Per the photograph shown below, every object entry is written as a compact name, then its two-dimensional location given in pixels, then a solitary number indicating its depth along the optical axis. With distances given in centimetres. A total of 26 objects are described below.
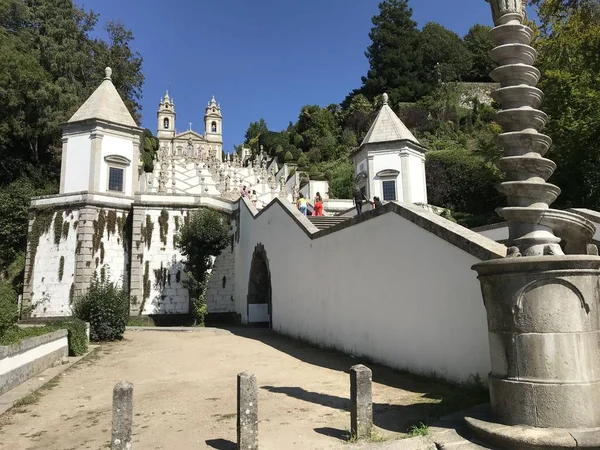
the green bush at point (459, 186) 2975
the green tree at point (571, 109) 1661
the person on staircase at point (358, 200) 1580
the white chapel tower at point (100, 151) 2102
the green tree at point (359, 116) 4684
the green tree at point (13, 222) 2300
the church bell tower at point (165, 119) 8950
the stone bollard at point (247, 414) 445
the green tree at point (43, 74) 2519
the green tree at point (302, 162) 4785
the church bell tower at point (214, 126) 8988
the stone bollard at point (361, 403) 464
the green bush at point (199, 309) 2017
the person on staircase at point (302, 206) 1908
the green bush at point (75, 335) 1142
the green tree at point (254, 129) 8222
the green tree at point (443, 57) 5012
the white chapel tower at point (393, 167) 2195
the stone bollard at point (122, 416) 430
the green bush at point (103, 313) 1415
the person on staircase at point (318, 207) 1938
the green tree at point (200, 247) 2005
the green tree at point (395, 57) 4994
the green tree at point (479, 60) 5166
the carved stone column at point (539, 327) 404
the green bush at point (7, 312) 806
